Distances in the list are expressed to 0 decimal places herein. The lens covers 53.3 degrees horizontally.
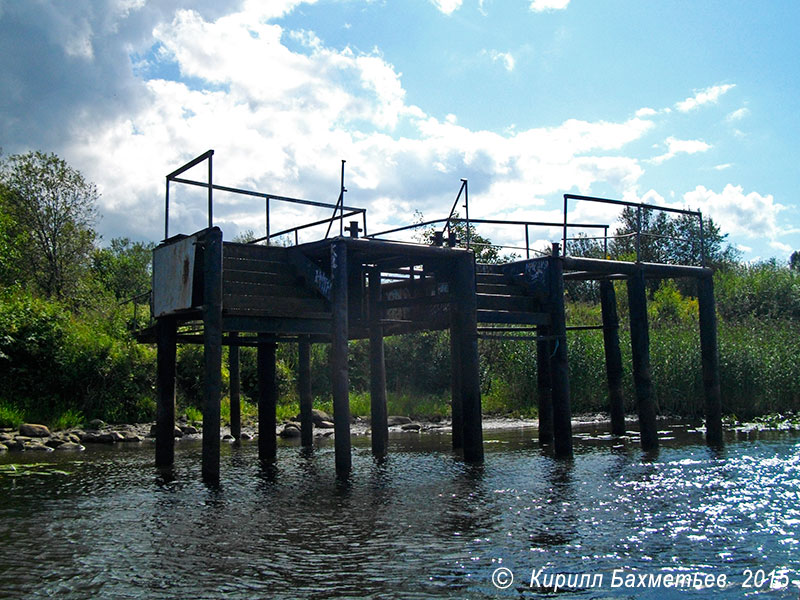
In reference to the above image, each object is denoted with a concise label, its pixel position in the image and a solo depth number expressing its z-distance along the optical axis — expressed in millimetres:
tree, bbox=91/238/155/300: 63969
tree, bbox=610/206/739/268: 58366
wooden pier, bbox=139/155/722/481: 14961
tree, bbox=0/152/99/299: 45438
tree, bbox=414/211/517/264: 37750
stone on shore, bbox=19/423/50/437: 24953
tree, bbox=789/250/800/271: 94312
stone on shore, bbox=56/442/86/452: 23359
